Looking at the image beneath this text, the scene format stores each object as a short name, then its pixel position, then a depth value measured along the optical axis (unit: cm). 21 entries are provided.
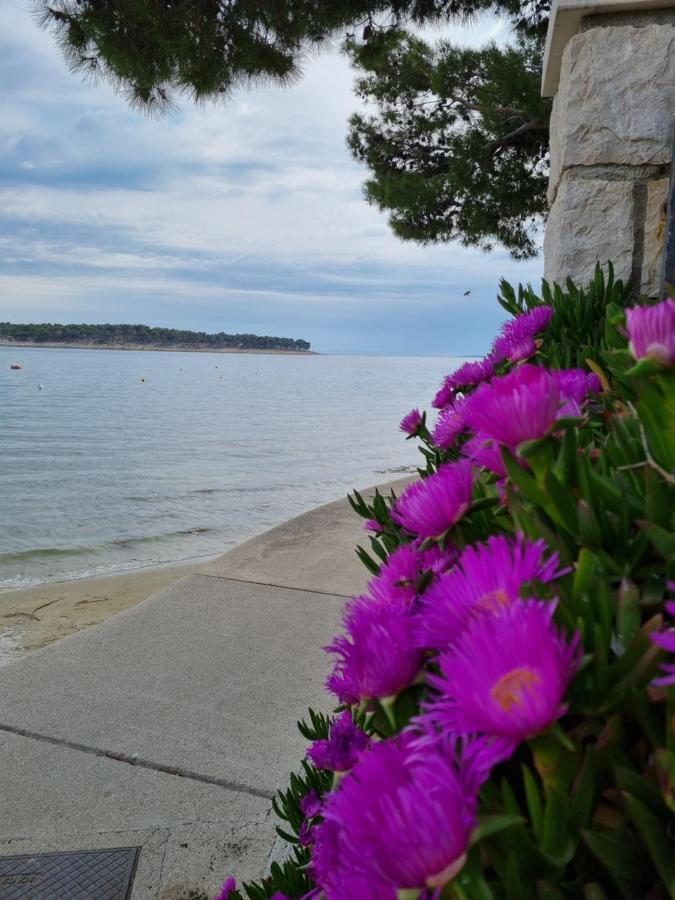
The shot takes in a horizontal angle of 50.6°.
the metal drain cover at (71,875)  179
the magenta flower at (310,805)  111
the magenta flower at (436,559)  67
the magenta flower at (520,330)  156
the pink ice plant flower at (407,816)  37
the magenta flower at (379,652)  52
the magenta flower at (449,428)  115
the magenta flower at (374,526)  151
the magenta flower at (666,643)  39
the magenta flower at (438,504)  67
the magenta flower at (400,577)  65
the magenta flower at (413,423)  161
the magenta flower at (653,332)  55
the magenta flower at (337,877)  39
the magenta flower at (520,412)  55
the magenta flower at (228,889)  112
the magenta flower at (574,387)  70
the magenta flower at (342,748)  81
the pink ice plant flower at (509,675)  39
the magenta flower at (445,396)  165
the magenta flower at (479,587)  49
